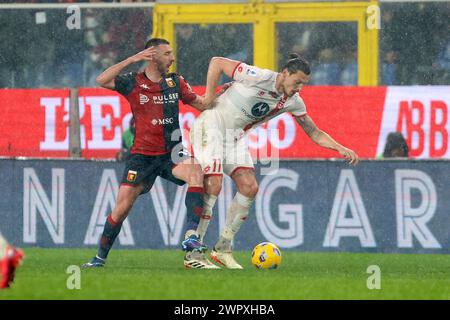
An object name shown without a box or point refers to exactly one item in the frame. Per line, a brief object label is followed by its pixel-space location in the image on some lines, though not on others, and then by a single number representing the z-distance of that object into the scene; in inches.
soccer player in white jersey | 556.1
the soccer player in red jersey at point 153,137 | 552.7
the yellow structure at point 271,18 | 788.6
